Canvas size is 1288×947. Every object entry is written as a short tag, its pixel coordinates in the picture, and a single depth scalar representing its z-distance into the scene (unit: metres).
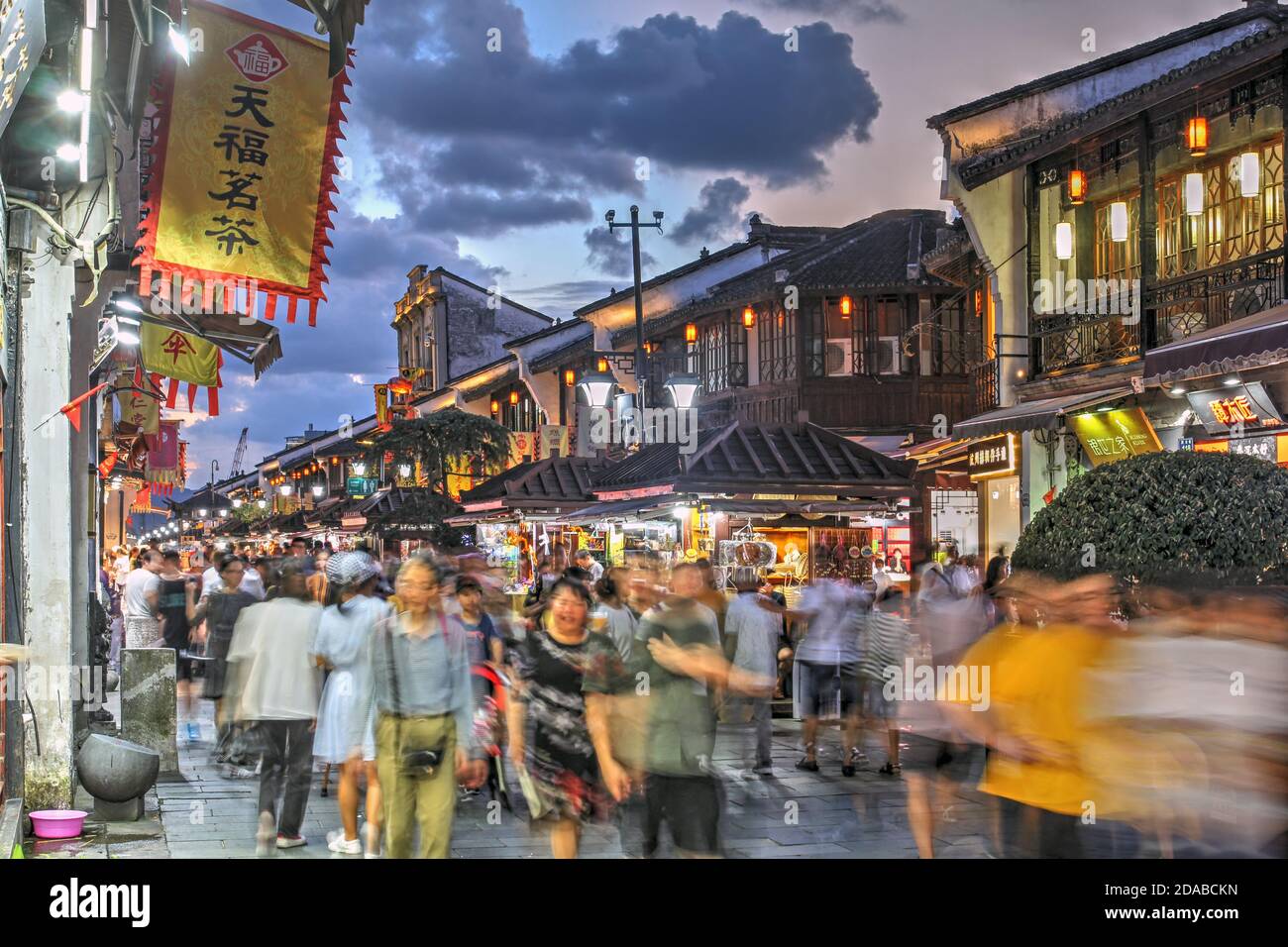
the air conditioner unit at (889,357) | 30.17
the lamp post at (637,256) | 25.83
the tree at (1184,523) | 10.16
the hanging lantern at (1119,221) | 19.02
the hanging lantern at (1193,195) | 17.16
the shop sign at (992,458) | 22.23
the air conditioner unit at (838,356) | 30.41
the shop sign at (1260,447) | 15.44
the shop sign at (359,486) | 45.47
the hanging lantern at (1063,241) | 19.59
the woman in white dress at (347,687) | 9.05
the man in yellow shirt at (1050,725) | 6.37
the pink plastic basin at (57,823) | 9.49
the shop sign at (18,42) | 5.25
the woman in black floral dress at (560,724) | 7.25
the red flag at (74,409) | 10.31
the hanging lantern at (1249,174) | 16.11
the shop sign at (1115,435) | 18.14
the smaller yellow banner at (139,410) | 22.73
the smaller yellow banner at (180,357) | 14.90
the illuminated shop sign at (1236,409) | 15.37
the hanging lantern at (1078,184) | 18.69
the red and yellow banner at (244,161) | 9.35
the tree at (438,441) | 33.62
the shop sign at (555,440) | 38.47
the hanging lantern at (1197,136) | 15.66
